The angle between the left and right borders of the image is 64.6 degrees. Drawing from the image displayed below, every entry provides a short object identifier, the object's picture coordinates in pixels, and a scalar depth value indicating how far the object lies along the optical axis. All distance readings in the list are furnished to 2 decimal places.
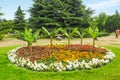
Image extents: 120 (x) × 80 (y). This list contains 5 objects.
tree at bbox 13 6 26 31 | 14.86
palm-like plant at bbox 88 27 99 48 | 5.19
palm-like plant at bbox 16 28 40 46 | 5.04
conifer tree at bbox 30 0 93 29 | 11.10
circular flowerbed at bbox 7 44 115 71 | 4.21
